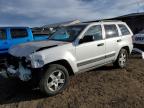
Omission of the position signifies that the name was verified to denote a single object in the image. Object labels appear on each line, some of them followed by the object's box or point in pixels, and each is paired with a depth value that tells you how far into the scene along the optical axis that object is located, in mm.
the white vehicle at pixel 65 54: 2580
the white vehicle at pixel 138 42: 5657
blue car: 5084
